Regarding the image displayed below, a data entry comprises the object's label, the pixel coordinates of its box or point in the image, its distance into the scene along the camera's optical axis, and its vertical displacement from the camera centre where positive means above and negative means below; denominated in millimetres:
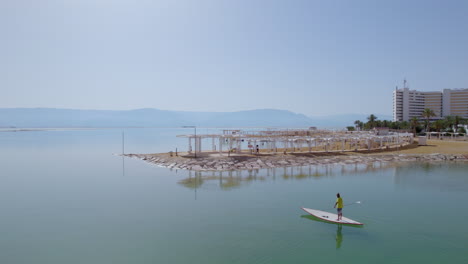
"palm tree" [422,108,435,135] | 70562 +2514
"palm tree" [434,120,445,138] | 72250 -19
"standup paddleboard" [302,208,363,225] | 15108 -4331
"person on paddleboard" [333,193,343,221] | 15266 -3686
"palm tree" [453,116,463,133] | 75650 +664
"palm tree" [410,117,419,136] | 70312 +418
